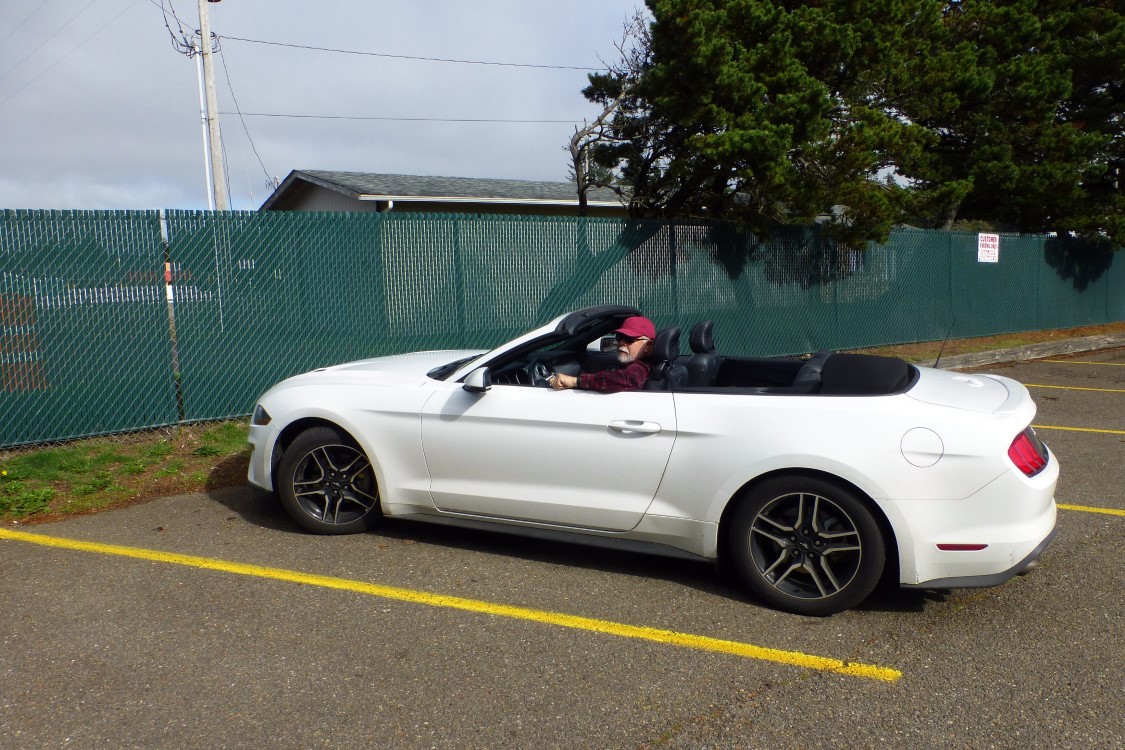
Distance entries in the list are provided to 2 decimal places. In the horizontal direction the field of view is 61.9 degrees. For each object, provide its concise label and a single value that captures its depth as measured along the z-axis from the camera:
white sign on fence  16.56
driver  4.88
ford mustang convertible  4.16
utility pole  17.75
